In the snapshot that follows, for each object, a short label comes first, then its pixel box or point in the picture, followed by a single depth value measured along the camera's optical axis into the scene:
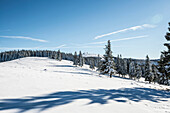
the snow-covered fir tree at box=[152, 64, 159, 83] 48.41
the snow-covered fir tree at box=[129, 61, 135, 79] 60.34
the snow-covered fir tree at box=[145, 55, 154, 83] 44.57
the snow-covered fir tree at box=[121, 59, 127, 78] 63.16
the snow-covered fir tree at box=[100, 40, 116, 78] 29.66
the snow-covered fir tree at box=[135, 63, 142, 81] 57.82
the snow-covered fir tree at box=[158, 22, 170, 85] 15.63
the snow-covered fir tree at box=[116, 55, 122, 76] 63.36
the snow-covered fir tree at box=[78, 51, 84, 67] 80.19
